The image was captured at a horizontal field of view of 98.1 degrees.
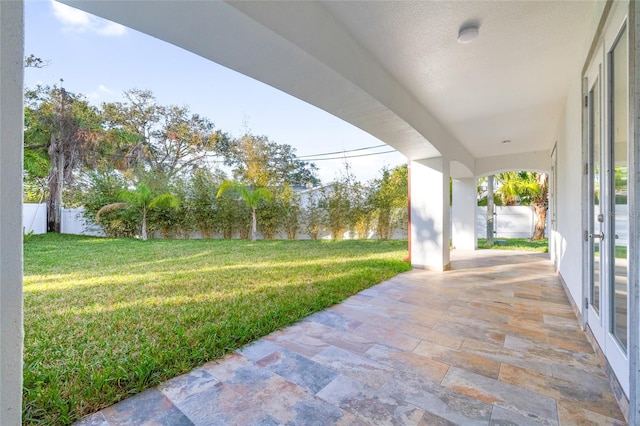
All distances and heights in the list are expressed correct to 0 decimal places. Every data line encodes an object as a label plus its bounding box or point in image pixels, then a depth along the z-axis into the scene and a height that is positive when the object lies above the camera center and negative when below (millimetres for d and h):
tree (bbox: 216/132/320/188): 10586 +2338
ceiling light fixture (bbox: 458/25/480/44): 2295 +1507
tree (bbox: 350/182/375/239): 9867 +240
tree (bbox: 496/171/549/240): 9844 +834
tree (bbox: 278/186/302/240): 10523 +111
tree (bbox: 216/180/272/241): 9087 +622
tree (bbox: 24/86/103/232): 10531 +3086
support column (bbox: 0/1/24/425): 803 +13
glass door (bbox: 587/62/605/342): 2078 +63
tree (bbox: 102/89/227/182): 12727 +3887
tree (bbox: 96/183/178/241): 9000 +400
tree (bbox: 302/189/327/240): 10398 -80
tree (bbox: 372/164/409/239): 9422 +443
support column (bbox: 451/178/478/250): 8117 -43
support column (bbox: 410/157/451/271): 5227 -26
